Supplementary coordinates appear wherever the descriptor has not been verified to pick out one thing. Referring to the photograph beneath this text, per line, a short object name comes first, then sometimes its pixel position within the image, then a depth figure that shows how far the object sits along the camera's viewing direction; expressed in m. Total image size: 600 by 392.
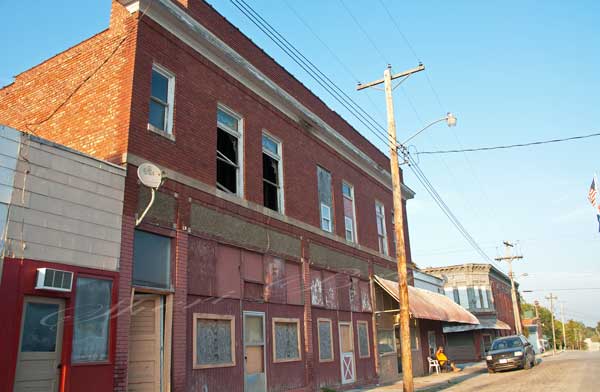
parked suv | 25.00
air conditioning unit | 8.34
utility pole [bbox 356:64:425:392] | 14.05
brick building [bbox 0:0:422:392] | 10.68
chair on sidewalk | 25.45
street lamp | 17.89
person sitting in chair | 25.52
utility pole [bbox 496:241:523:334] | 50.44
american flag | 21.78
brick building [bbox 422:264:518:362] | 47.03
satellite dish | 10.34
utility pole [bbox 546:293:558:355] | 82.55
